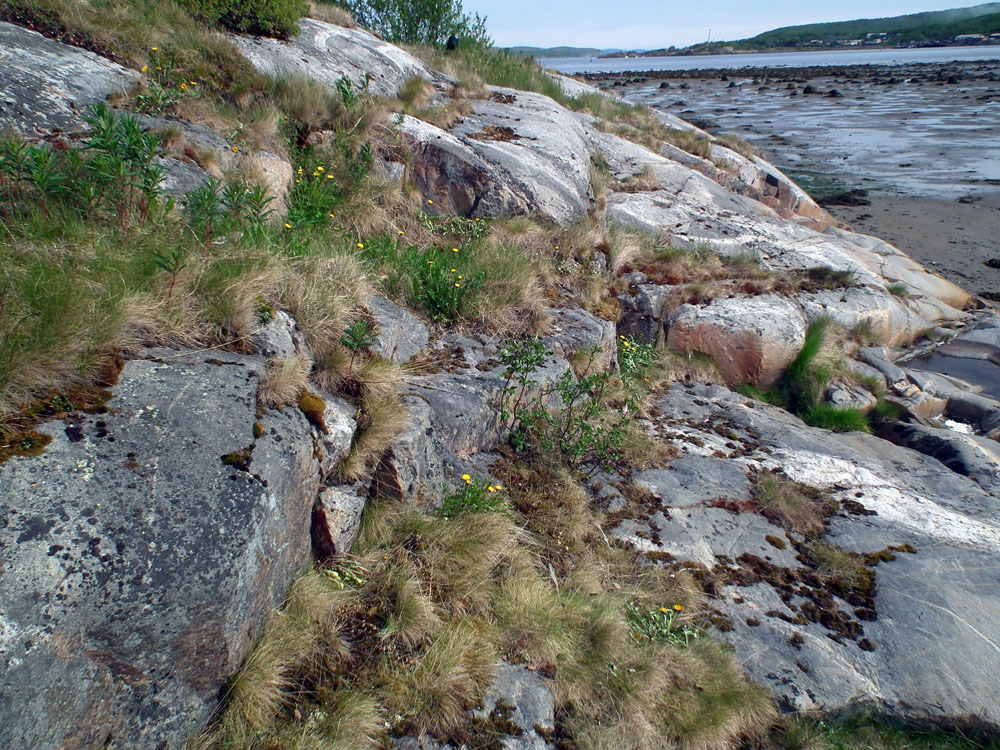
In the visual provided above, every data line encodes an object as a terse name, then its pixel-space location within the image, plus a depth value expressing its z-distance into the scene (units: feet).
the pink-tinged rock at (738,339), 23.45
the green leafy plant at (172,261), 10.66
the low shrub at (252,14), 24.61
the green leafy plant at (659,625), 10.83
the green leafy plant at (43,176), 11.04
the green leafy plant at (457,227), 22.03
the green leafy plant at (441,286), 16.78
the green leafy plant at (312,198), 16.21
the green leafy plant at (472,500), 11.93
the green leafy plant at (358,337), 12.14
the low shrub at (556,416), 14.98
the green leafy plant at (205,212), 12.07
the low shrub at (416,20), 48.57
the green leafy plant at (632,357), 19.88
